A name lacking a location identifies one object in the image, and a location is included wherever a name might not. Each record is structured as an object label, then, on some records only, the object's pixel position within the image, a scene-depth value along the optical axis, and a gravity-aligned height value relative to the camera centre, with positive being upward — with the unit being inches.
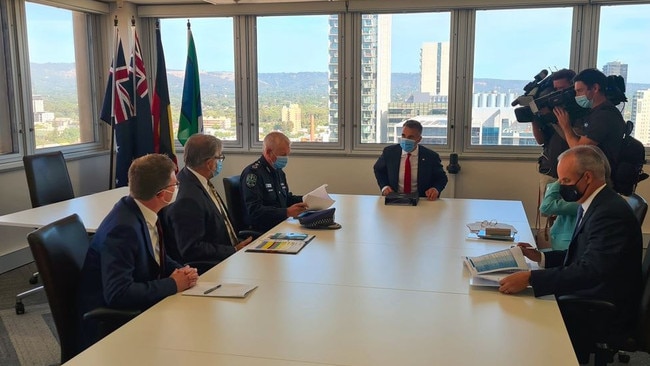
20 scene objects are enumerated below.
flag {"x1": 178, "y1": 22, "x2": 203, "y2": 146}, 235.6 +2.9
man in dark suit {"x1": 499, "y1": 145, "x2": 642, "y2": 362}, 83.4 -23.8
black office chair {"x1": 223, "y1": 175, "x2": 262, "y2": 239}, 152.1 -28.0
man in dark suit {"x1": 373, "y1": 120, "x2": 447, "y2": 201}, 173.3 -19.7
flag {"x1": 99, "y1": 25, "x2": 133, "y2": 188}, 215.9 +2.4
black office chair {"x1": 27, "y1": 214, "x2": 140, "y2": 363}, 82.5 -28.4
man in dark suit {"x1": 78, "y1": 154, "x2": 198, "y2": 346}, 80.5 -22.8
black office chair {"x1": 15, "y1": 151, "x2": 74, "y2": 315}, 164.6 -23.1
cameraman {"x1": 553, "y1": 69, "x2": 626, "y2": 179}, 137.7 -4.1
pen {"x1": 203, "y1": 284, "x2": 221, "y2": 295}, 82.9 -28.2
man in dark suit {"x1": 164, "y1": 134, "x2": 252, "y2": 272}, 105.7 -20.9
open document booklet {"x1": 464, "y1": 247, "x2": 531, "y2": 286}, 86.8 -26.2
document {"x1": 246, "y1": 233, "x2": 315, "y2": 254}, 107.4 -28.3
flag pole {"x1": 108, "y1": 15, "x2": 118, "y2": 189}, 215.6 -3.9
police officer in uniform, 139.6 -21.8
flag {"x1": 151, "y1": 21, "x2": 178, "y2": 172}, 229.1 -2.6
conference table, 63.0 -28.7
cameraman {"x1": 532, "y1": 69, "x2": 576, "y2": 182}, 160.9 -10.1
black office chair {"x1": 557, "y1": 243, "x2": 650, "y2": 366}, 85.4 -34.9
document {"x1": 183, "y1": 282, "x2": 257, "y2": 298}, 82.1 -28.2
